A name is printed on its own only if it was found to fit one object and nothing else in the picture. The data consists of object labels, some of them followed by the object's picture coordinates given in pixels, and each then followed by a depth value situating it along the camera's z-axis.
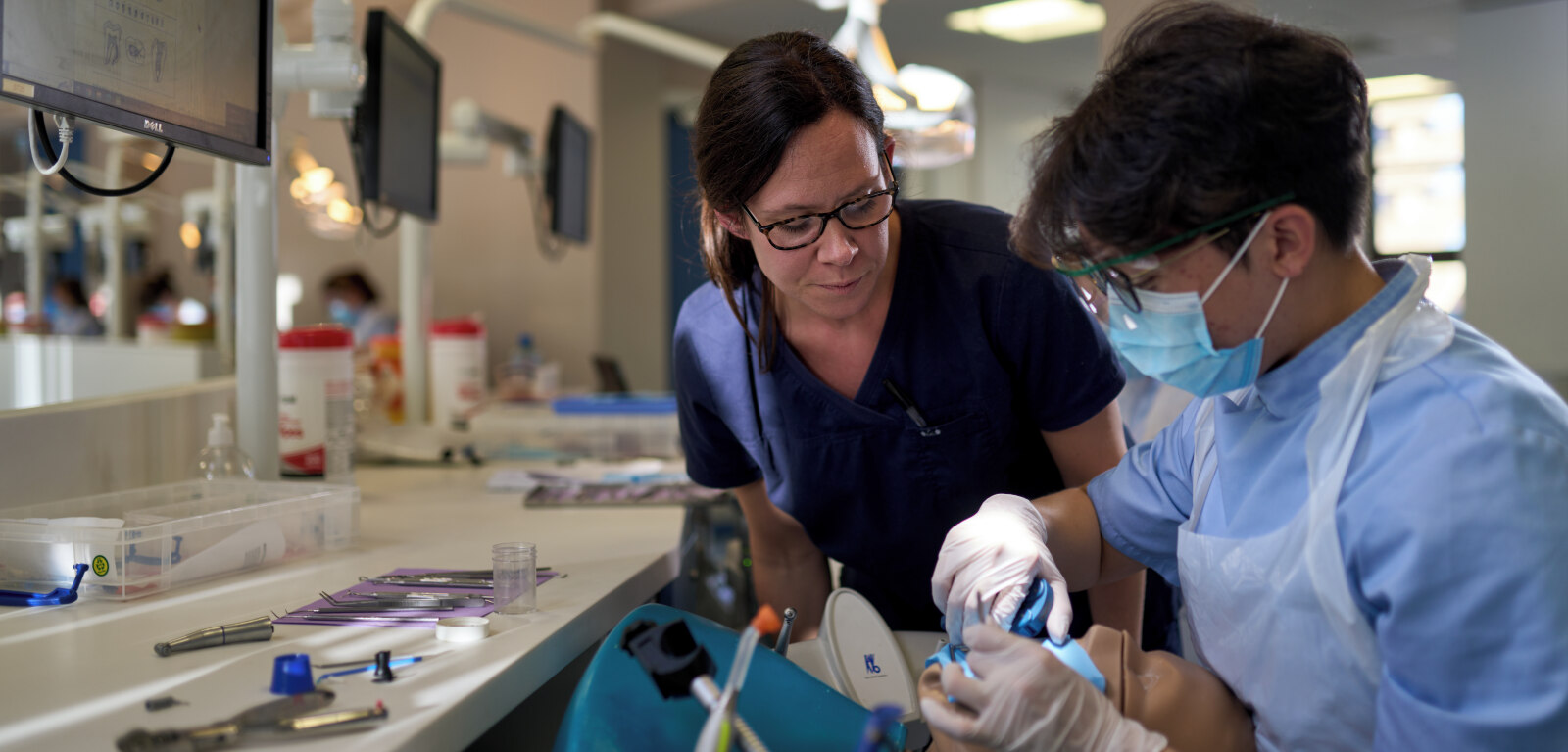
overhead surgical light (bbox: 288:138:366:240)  3.66
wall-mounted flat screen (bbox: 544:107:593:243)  3.77
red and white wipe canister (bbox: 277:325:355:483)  1.94
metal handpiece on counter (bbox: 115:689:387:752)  0.81
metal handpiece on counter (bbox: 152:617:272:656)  1.06
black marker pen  1.46
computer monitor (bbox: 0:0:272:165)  1.08
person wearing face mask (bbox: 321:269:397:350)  5.61
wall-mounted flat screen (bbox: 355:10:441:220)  2.19
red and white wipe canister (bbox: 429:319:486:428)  3.12
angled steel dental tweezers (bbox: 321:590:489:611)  1.23
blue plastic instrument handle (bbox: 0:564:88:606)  1.23
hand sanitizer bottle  1.68
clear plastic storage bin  1.26
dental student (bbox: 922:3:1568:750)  0.83
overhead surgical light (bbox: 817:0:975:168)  2.87
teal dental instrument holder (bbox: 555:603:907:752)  0.97
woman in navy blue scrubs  1.31
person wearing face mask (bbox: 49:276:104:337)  6.12
